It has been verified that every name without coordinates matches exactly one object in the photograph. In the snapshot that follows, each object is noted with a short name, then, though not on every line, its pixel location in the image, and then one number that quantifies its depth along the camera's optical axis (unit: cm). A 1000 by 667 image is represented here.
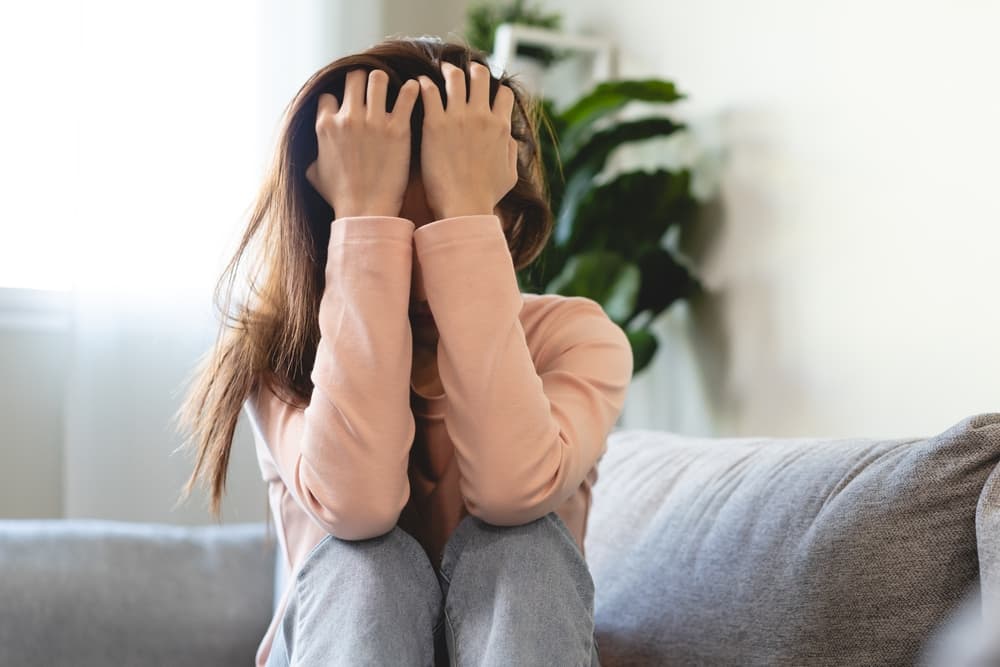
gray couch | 88
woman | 86
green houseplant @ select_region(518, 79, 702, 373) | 191
